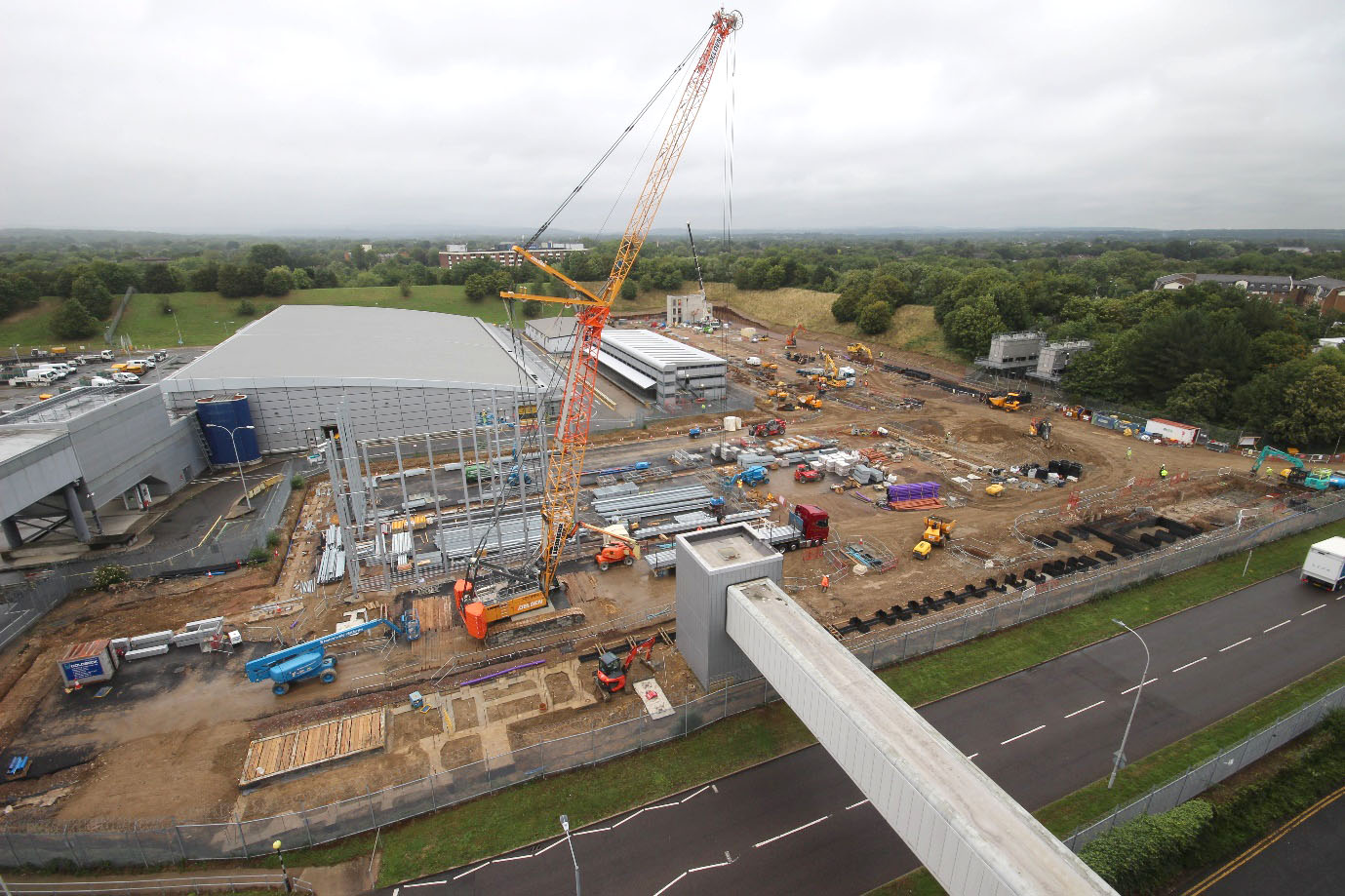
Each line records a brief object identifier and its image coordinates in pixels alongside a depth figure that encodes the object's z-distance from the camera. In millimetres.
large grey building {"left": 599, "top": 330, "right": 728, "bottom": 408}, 68438
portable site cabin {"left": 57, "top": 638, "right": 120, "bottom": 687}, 25891
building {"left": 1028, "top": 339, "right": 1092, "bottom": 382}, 74188
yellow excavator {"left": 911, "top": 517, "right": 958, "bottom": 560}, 37219
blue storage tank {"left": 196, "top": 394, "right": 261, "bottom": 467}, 49562
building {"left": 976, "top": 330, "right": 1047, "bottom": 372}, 78375
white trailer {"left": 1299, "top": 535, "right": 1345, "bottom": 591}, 32875
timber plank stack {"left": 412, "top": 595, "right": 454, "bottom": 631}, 31047
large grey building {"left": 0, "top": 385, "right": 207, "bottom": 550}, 32875
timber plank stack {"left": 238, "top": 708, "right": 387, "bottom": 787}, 22438
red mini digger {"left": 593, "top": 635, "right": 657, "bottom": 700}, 25781
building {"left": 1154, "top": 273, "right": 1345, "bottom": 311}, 108562
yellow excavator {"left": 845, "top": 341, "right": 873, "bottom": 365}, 91981
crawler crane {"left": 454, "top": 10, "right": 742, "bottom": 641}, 31016
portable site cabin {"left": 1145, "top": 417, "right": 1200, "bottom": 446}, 57406
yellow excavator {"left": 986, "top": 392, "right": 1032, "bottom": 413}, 68438
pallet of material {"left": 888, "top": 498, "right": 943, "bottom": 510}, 44969
